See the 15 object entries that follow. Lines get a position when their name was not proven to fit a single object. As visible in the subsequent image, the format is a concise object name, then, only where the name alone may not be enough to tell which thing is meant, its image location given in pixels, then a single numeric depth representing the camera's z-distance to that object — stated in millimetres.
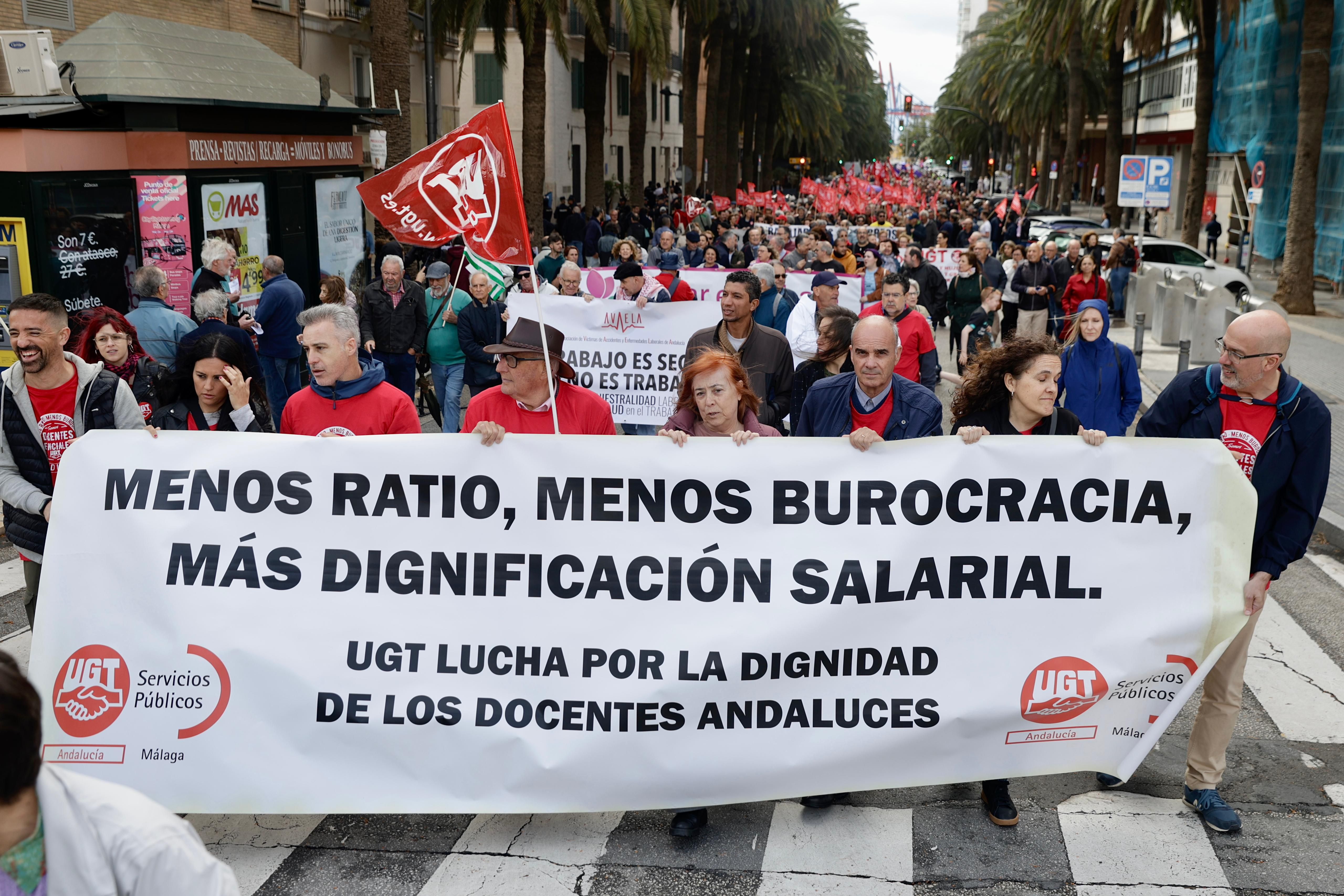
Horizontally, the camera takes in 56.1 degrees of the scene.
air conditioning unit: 13219
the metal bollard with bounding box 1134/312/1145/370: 17047
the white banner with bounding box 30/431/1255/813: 4297
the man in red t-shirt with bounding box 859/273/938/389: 8914
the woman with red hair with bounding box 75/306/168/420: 6402
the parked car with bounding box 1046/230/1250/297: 23266
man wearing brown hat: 5293
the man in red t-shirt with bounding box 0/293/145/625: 4988
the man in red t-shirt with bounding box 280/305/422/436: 5191
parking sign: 29438
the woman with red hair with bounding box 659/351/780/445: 4852
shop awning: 13844
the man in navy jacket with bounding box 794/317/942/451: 5125
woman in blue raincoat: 7555
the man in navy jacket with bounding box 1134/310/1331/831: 4516
